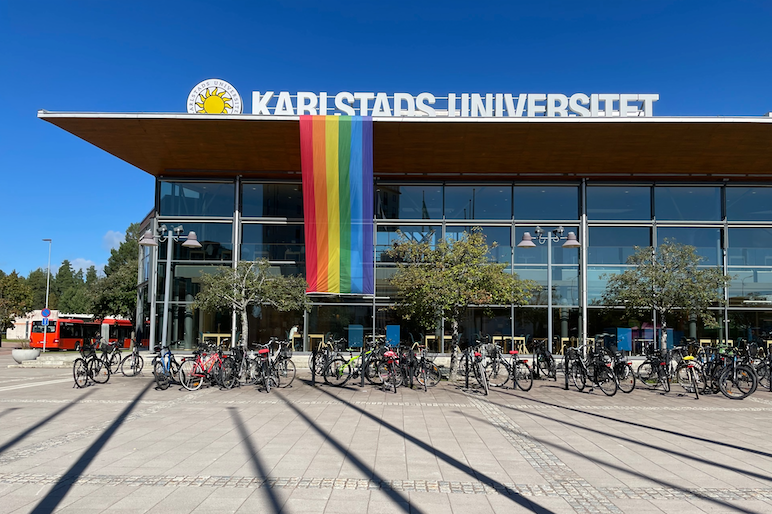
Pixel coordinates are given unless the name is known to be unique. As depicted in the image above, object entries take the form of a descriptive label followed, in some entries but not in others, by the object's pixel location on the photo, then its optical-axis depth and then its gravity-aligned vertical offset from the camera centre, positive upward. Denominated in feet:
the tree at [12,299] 144.46 -1.76
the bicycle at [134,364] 58.44 -7.16
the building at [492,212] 72.23 +11.88
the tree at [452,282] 51.96 +1.49
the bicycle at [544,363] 53.62 -5.94
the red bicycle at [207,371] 44.52 -5.88
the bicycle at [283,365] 48.47 -5.92
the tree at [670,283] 60.85 +1.90
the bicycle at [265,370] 44.72 -5.83
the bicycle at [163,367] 45.73 -5.78
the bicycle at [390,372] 44.80 -5.79
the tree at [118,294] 152.76 -0.05
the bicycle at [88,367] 48.47 -6.31
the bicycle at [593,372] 44.88 -5.73
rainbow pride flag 69.51 +11.23
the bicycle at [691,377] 44.45 -5.92
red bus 126.00 -8.69
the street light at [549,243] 59.67 +5.78
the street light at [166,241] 62.49 +5.78
